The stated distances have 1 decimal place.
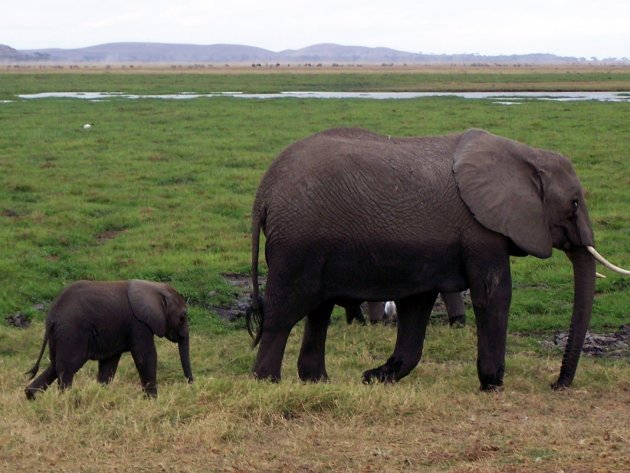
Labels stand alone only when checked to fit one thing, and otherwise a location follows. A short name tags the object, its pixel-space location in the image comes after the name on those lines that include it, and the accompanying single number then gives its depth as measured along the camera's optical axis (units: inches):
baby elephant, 701.9
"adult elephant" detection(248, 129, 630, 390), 698.8
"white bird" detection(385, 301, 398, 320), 975.6
